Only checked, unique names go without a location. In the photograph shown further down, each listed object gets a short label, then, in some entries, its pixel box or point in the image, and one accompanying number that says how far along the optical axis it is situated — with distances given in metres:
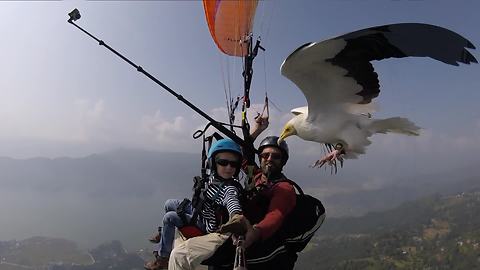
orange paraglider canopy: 6.18
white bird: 3.59
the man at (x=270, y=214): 2.89
